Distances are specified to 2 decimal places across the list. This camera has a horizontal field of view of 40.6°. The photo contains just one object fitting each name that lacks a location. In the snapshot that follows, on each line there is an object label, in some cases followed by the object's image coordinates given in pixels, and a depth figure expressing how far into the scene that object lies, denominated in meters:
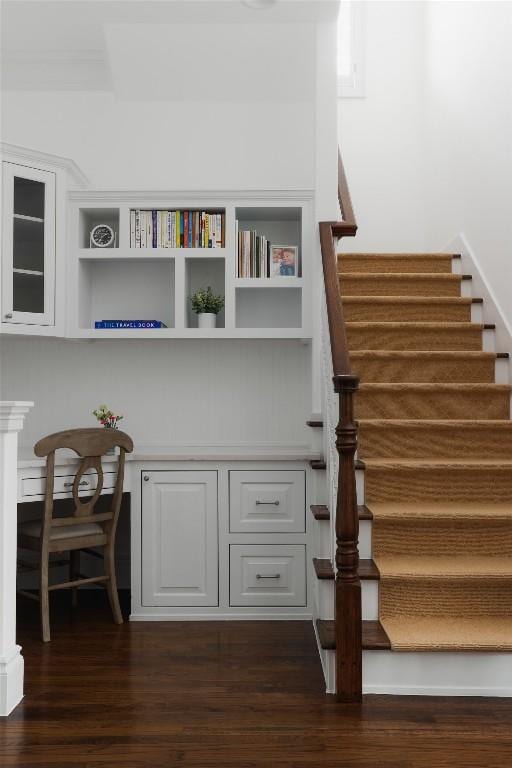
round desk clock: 3.74
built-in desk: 3.32
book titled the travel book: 3.63
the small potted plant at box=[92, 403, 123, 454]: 3.64
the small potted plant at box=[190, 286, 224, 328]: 3.67
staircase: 2.28
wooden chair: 3.02
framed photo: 3.68
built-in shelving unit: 3.61
